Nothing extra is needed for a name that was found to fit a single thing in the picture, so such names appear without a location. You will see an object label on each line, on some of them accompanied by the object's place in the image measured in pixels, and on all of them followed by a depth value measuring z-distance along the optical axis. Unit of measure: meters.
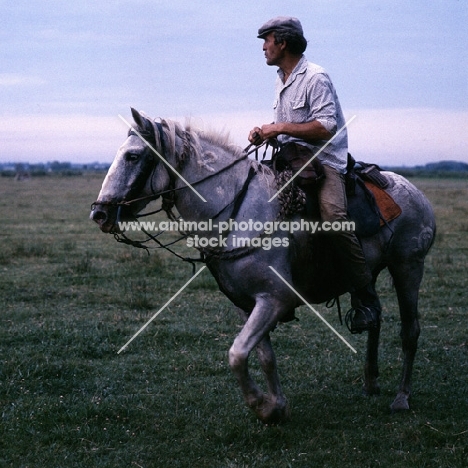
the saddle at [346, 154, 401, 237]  5.87
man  5.30
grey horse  4.92
